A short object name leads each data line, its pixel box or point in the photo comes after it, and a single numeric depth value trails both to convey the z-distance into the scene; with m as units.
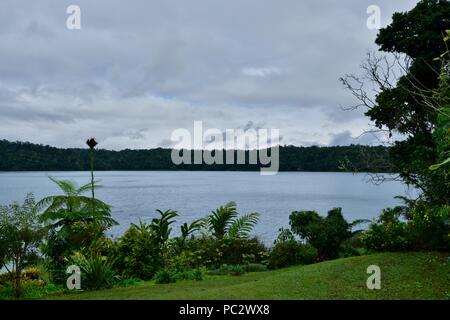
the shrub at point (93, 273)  9.88
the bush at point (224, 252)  13.98
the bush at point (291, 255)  12.60
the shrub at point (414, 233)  10.45
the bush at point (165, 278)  10.48
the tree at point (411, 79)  13.71
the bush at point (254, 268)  12.62
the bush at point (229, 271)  11.71
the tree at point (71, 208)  11.76
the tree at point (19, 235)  9.89
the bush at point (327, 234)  12.95
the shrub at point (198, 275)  10.83
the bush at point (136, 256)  11.27
